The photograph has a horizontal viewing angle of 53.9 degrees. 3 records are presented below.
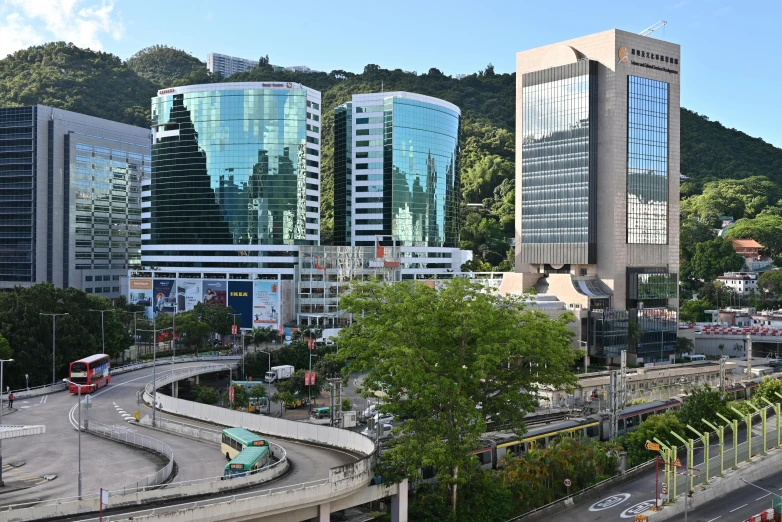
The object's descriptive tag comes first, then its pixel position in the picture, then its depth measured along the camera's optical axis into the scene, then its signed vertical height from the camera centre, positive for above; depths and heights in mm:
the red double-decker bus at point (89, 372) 69562 -10542
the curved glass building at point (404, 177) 153125 +16616
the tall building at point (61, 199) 158375 +12764
